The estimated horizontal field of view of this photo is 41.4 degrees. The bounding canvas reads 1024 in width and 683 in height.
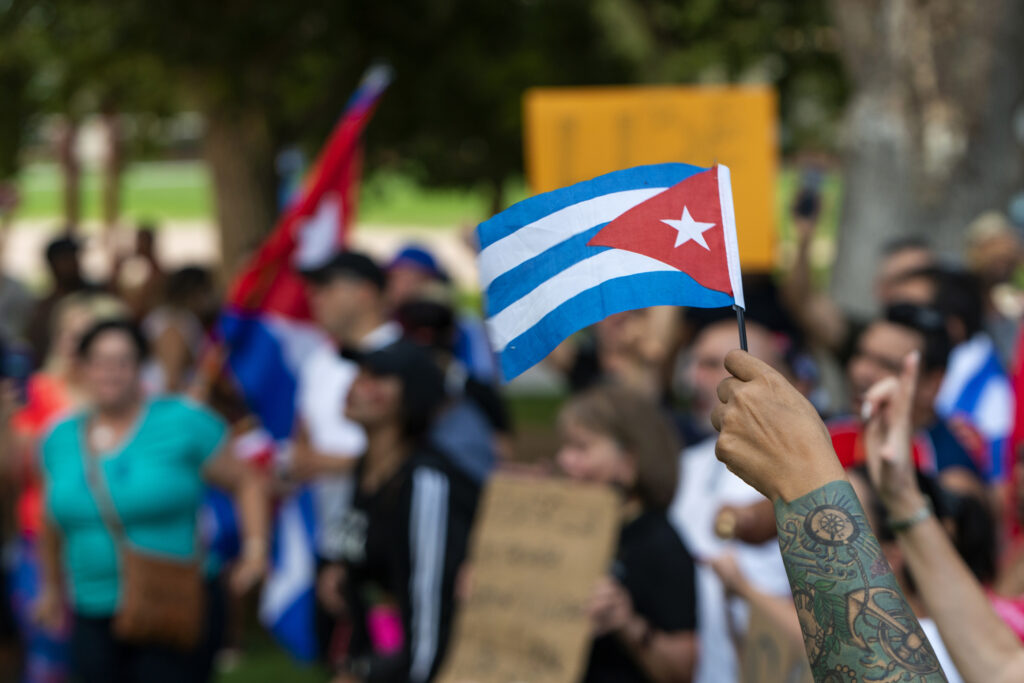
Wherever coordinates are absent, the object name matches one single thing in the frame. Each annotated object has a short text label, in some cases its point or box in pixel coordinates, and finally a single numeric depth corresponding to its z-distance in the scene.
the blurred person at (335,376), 5.53
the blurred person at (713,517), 3.47
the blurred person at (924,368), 4.18
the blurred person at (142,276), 9.02
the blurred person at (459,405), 5.27
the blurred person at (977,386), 5.15
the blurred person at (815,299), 5.64
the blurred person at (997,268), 6.37
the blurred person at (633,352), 5.62
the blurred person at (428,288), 6.89
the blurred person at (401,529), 4.06
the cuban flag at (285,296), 6.52
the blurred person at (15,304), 9.87
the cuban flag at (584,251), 2.11
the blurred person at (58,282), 8.84
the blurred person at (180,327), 7.56
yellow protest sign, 6.34
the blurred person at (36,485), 5.91
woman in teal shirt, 4.96
